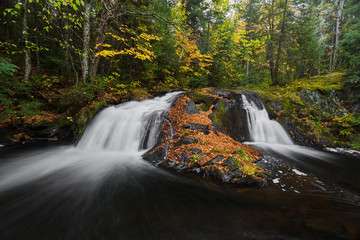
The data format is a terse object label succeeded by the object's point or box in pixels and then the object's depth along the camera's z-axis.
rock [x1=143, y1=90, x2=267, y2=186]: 3.63
